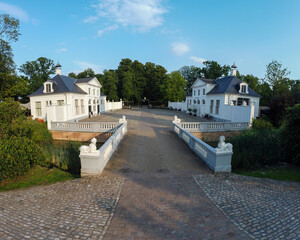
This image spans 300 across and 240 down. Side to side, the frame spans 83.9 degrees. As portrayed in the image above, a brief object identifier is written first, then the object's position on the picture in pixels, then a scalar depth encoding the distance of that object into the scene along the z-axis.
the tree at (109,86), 43.47
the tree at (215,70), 47.59
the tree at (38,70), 42.72
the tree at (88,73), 48.69
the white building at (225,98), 17.47
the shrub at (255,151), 7.78
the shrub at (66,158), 7.31
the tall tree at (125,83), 49.69
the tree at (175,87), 45.72
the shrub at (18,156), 5.89
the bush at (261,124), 14.75
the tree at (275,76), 32.31
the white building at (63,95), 21.69
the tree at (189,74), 62.19
